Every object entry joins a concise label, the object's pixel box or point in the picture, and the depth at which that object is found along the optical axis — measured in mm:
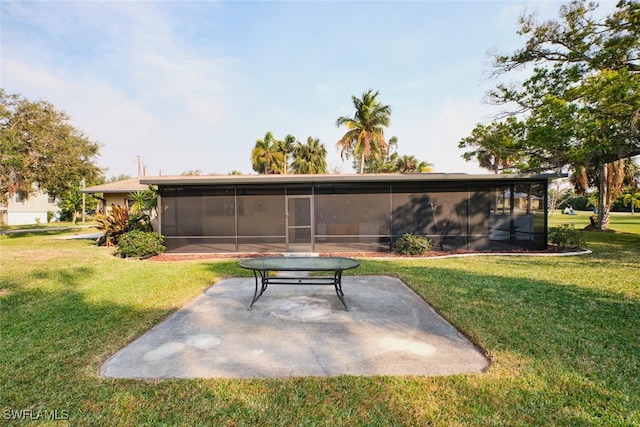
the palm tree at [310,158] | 27031
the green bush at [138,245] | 8555
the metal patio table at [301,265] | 4180
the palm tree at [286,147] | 28972
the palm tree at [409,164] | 26500
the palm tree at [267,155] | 28547
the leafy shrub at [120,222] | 10438
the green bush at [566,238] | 9586
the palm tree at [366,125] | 22375
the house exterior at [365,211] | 9562
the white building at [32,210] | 24203
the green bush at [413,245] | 8812
